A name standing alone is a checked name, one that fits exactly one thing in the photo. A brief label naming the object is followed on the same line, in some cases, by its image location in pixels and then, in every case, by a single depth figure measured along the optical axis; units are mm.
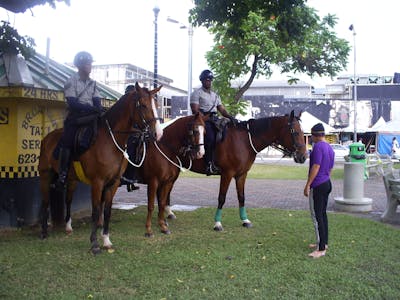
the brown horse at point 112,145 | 6477
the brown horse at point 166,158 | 7883
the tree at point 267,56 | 19034
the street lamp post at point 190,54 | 22097
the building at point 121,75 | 52812
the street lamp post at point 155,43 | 17595
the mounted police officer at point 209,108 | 8518
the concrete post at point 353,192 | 10734
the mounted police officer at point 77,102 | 6848
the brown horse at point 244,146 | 8438
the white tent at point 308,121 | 35288
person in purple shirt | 6461
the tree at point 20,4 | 4977
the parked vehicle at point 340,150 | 33875
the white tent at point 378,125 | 39969
